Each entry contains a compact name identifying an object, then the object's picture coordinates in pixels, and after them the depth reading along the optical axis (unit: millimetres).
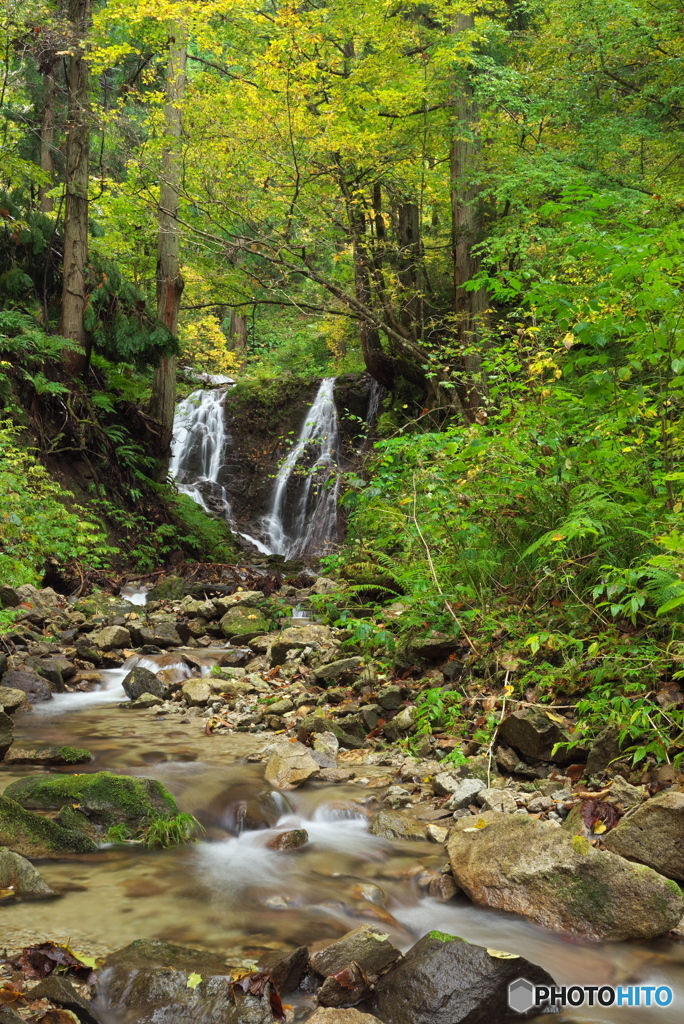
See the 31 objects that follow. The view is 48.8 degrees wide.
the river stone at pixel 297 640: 7492
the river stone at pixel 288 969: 2678
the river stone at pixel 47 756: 4910
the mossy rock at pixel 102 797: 4023
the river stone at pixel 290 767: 4777
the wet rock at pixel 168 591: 10164
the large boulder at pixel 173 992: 2486
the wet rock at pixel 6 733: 4875
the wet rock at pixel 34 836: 3607
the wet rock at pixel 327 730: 5453
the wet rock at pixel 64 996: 2377
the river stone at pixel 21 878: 3193
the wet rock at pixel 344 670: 6418
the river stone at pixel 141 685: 6859
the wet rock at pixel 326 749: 5102
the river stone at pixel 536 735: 4332
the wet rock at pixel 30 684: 6492
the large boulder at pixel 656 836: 3279
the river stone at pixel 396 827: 4062
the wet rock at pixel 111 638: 8062
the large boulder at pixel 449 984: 2516
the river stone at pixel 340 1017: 2396
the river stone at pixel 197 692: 6648
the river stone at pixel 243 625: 8547
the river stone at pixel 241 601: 9539
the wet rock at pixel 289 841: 4082
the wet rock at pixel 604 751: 4023
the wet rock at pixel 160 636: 8297
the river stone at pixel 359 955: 2748
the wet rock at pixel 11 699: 6021
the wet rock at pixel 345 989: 2621
